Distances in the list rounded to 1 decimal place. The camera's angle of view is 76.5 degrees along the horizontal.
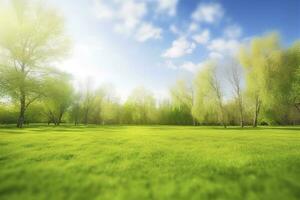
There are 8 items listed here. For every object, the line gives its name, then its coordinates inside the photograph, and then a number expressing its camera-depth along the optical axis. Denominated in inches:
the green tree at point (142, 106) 3233.3
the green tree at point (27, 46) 991.6
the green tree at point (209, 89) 1768.0
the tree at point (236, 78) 1713.7
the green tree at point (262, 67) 1443.2
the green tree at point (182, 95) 2536.9
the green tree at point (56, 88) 1076.5
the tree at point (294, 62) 1389.0
